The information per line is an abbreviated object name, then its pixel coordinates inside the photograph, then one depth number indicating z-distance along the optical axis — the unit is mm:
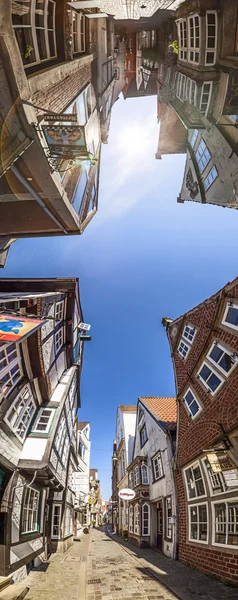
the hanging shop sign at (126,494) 13990
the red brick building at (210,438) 6918
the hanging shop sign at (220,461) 6838
